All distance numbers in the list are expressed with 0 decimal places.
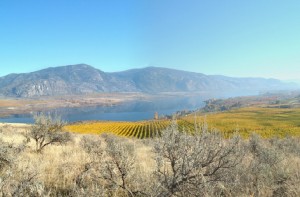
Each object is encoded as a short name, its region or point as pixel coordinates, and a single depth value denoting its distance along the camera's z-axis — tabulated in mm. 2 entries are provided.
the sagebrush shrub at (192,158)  4211
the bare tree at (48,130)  12220
